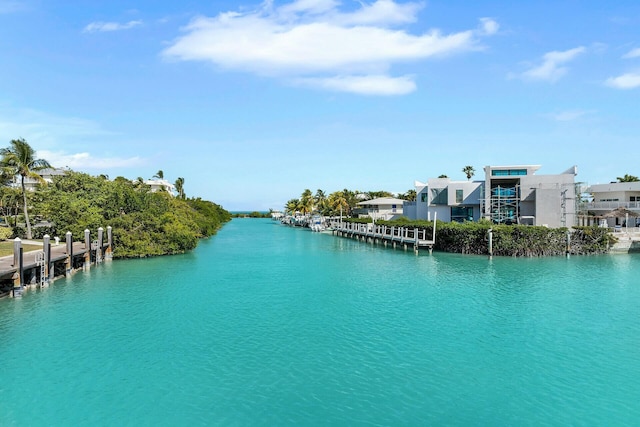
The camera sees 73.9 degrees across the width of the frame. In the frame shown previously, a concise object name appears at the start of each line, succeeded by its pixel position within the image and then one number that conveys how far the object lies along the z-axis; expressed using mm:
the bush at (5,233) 35716
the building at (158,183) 100250
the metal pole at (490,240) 38006
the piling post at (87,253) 30562
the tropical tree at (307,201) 113375
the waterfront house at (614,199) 53844
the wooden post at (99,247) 33438
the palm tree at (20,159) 38875
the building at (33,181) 77812
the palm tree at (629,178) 65844
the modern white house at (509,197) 45625
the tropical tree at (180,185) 113025
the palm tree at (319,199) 110812
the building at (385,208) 73869
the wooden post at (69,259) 27609
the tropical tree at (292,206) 126825
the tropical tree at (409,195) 85688
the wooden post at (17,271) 21078
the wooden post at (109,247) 35281
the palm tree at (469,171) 76375
